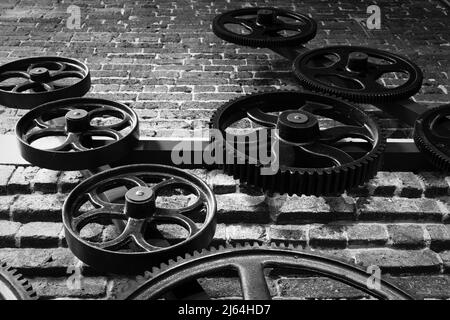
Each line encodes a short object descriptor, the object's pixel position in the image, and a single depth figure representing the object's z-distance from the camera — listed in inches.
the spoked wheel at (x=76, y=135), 105.3
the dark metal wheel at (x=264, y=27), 171.6
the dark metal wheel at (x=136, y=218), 80.7
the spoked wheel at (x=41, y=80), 130.2
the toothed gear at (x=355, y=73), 136.4
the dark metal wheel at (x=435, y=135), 109.3
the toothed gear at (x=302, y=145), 96.4
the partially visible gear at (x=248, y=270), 67.7
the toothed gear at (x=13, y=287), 66.0
